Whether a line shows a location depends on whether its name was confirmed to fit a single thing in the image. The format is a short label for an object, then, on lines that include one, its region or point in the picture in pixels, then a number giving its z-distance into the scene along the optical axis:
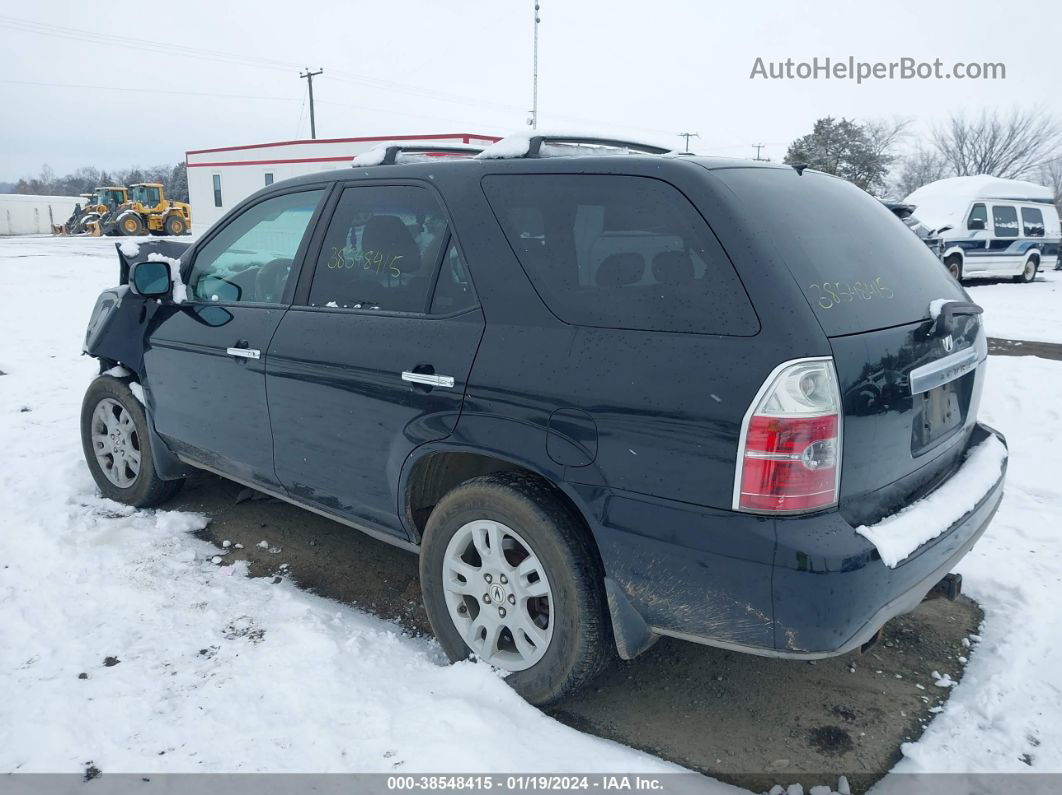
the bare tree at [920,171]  53.53
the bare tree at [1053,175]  50.07
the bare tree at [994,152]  47.56
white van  18.77
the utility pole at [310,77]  46.44
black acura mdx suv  2.13
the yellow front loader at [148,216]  38.56
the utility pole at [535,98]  27.89
